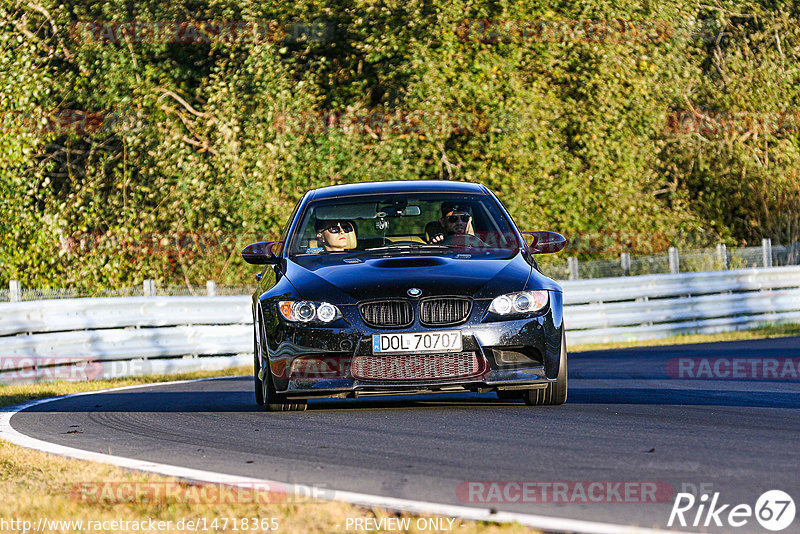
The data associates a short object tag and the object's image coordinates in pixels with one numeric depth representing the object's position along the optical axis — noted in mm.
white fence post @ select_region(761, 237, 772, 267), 50062
